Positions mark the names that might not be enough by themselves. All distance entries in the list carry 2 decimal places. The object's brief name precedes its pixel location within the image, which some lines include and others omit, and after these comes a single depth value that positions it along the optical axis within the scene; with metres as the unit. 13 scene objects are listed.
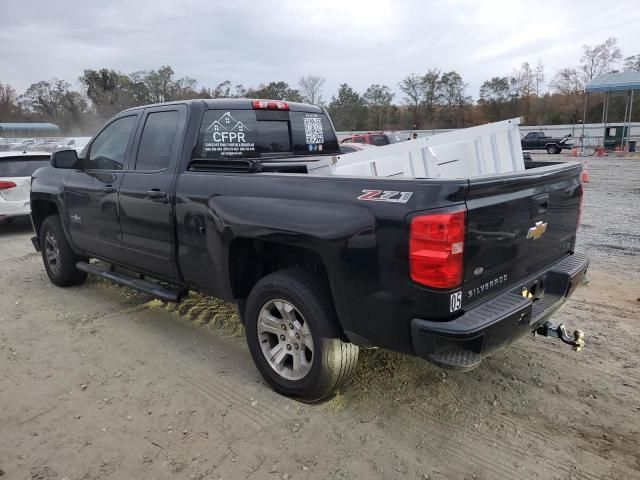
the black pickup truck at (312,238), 2.46
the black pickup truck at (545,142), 33.50
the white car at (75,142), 27.36
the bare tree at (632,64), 62.16
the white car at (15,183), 8.83
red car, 24.89
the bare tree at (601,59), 67.88
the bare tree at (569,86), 66.88
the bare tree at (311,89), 74.59
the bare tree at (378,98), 74.06
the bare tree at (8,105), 71.91
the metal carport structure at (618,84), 29.38
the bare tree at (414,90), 72.75
